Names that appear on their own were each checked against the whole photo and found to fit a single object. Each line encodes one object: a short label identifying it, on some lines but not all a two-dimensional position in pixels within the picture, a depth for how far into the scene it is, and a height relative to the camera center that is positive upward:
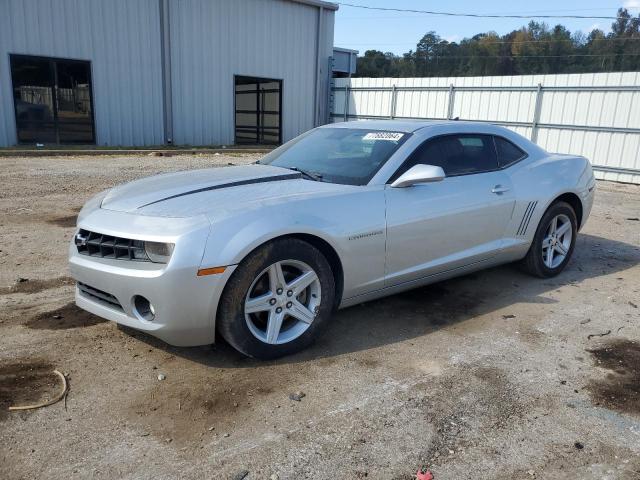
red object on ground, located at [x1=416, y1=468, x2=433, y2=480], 2.42 -1.64
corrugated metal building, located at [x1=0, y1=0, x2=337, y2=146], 15.21 +0.59
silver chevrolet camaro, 3.07 -0.87
